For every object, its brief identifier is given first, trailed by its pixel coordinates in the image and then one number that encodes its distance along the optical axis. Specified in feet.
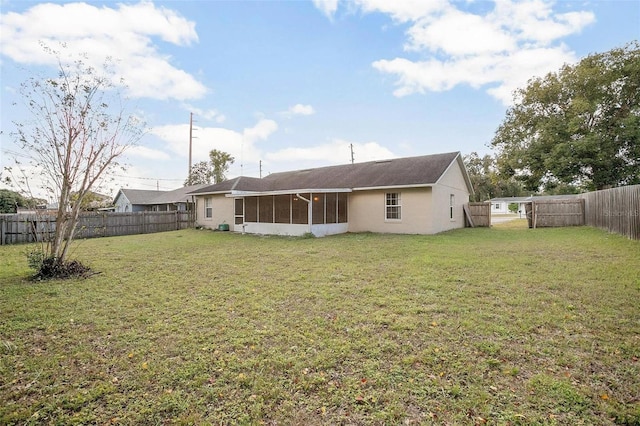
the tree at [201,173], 127.34
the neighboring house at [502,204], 157.70
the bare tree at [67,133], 21.73
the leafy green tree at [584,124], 63.41
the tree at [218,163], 130.14
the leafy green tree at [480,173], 142.31
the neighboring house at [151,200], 96.17
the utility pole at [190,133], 97.30
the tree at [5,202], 76.23
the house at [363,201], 46.85
